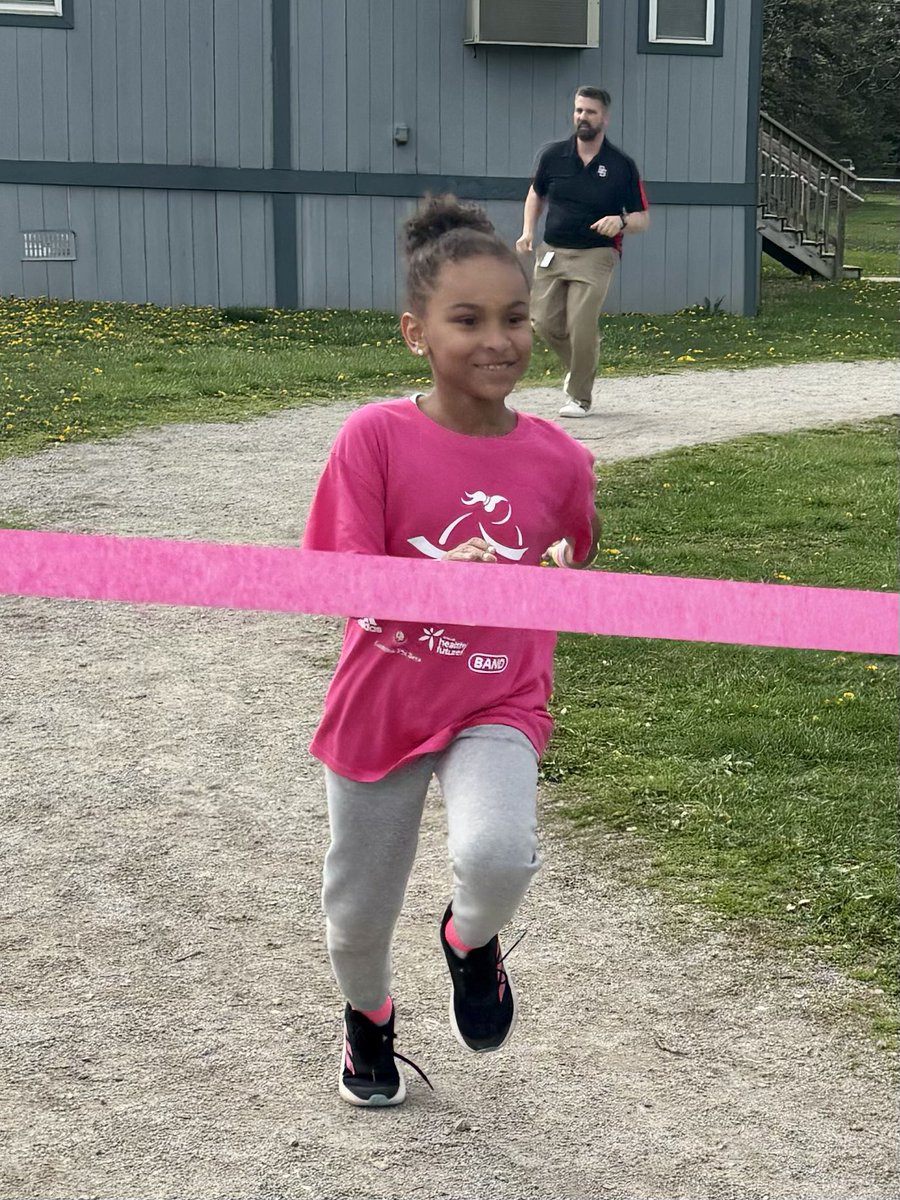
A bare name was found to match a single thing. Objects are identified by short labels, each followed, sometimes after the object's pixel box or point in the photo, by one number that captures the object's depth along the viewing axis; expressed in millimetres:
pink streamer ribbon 2193
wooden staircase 24938
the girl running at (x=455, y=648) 2855
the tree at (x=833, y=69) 44219
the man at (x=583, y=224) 10617
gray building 17766
